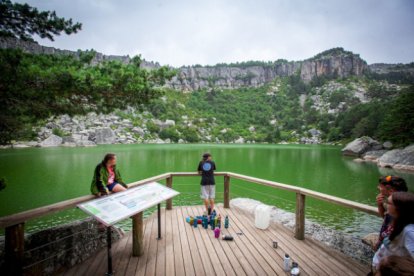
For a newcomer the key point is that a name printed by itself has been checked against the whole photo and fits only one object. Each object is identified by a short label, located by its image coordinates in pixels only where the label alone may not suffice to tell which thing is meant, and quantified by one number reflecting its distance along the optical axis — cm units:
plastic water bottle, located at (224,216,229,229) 464
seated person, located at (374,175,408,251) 235
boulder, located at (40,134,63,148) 5775
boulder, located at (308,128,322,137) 8800
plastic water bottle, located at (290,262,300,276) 296
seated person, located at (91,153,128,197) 346
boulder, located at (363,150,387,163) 3257
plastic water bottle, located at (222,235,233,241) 410
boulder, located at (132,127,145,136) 8538
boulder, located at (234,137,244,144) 9886
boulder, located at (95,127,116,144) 7168
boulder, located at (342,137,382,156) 3734
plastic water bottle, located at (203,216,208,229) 465
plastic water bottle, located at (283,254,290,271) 310
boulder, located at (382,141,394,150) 3494
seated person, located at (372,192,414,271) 168
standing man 522
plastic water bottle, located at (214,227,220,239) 415
